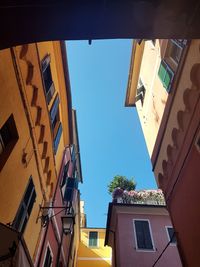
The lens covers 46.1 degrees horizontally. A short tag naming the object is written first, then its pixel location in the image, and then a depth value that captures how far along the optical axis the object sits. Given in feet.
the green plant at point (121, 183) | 68.18
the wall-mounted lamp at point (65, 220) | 27.25
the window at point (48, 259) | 28.40
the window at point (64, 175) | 36.96
